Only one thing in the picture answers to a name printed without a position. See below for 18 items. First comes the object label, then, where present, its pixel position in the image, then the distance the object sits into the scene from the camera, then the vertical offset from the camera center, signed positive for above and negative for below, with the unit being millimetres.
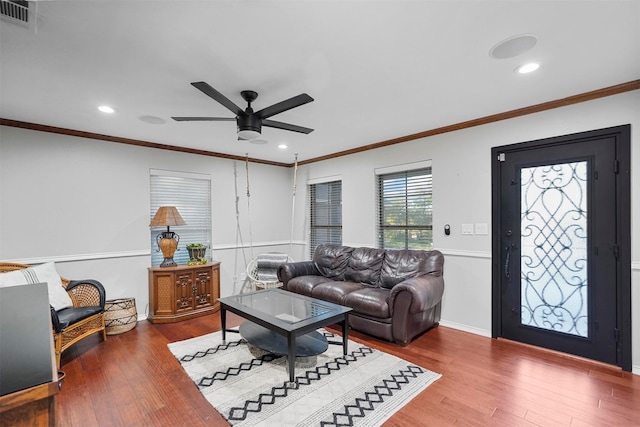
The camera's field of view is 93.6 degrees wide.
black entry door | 2697 -311
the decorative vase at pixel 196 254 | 4395 -550
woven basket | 3539 -1184
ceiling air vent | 1496 +1069
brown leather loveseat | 3113 -890
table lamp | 3990 -203
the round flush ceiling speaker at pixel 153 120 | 3221 +1069
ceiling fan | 2223 +833
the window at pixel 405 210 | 4047 +71
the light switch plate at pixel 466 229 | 3537 -174
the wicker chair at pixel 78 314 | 2732 -960
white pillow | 2815 -599
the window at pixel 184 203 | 4375 +214
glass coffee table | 2479 -922
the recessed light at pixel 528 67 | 2215 +1102
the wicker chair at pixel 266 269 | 4980 -911
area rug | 2041 -1350
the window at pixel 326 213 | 5297 +46
